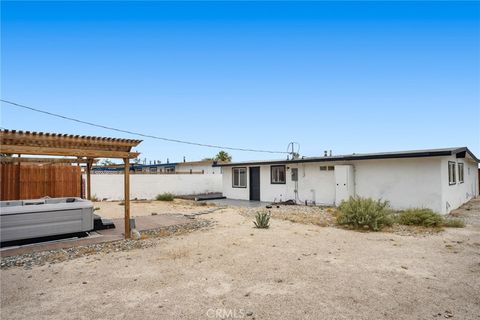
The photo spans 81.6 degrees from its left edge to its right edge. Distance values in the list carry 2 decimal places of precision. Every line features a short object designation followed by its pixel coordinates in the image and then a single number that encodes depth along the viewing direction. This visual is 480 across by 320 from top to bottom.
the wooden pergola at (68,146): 5.62
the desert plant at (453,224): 8.45
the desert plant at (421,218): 8.39
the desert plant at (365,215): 8.20
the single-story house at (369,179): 10.74
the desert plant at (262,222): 8.23
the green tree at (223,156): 41.97
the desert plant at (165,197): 17.19
